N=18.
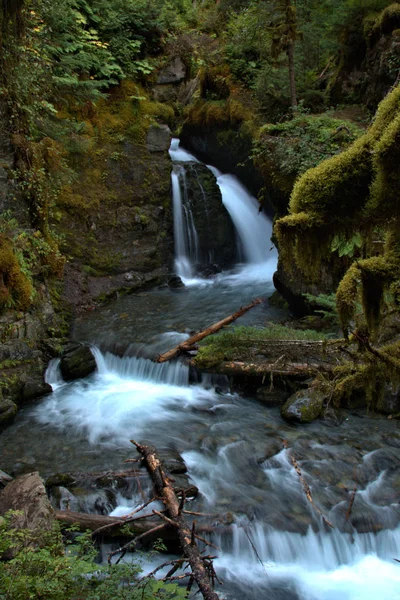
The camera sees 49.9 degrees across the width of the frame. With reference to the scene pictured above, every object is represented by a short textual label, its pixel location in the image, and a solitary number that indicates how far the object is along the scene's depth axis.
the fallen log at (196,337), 8.94
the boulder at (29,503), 4.08
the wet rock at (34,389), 8.05
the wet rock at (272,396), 7.57
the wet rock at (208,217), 16.16
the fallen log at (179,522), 3.29
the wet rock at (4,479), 5.24
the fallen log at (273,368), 7.30
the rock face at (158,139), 15.45
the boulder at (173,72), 17.52
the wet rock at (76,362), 9.03
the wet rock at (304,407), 6.87
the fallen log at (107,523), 4.54
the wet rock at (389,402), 6.79
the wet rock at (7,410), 7.18
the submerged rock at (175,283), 14.48
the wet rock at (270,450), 6.18
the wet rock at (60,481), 5.38
